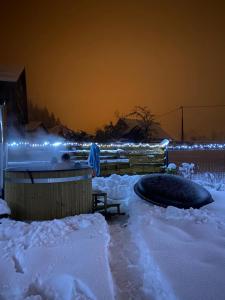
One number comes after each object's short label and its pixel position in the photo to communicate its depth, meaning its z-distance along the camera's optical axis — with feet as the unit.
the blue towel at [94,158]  28.37
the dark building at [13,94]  40.50
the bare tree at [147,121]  93.78
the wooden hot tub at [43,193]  14.33
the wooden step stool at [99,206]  16.96
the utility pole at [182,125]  79.91
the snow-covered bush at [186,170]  32.56
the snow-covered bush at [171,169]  34.65
